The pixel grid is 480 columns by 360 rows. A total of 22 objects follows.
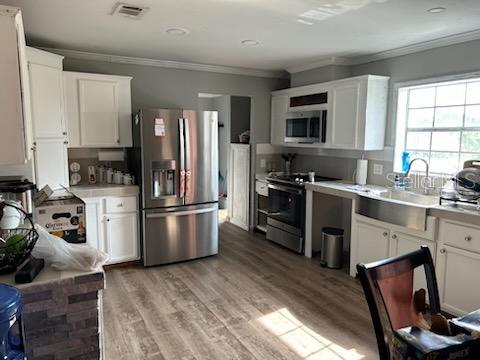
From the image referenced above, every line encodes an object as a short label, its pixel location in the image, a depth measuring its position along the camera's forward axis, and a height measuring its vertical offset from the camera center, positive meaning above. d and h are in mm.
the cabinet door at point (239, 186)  5543 -766
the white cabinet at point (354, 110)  3932 +337
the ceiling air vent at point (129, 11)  2615 +963
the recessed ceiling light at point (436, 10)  2582 +965
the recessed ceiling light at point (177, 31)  3186 +974
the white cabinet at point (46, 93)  3361 +423
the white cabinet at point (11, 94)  1466 +177
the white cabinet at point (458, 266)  2689 -984
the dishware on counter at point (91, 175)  4184 -455
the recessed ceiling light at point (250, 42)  3596 +987
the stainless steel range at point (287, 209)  4367 -912
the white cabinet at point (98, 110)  3883 +306
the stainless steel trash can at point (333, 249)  3975 -1228
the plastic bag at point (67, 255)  1500 -518
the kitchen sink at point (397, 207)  3018 -611
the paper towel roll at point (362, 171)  4141 -365
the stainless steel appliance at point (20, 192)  2498 -404
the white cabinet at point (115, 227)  3824 -994
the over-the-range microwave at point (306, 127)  4449 +158
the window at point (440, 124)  3377 +172
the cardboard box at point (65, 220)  2197 -522
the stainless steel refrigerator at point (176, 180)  3912 -488
